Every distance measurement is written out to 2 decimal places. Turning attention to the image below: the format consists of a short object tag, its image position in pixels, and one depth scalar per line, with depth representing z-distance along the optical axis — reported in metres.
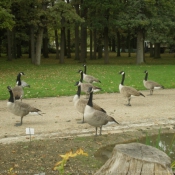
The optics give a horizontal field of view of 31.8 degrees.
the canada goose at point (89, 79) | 15.86
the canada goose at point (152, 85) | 14.90
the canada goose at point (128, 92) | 12.30
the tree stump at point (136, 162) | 3.19
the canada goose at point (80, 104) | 9.46
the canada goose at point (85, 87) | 12.89
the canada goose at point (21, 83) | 13.95
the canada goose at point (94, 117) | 7.96
